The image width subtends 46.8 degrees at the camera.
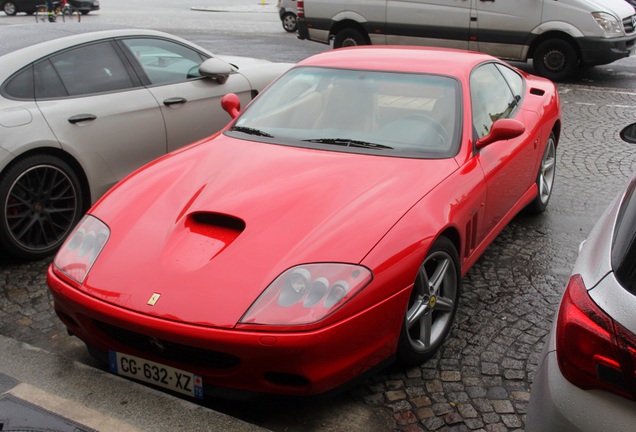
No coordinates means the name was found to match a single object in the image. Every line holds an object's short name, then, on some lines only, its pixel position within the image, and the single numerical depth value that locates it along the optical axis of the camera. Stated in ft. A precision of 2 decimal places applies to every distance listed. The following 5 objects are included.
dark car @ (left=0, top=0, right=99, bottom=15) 95.76
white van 37.58
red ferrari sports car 9.96
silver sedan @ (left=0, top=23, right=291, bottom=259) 15.99
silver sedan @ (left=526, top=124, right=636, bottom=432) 6.49
